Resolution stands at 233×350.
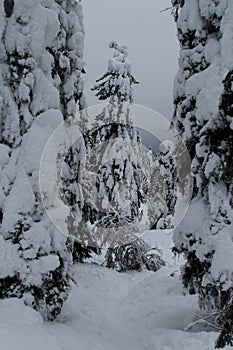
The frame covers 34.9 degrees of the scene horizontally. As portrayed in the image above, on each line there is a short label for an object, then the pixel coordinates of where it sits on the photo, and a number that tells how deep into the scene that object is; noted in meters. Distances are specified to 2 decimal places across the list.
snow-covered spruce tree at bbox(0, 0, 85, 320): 5.82
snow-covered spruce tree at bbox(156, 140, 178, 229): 26.08
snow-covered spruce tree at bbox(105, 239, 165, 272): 11.66
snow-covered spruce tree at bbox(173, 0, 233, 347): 5.41
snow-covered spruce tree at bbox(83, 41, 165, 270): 15.54
